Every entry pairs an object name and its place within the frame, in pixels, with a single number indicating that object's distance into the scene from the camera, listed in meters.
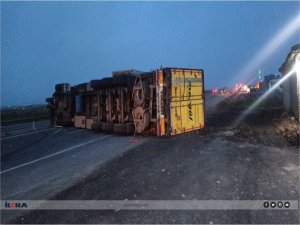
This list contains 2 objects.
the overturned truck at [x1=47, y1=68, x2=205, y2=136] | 10.95
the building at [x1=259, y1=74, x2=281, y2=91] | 53.49
